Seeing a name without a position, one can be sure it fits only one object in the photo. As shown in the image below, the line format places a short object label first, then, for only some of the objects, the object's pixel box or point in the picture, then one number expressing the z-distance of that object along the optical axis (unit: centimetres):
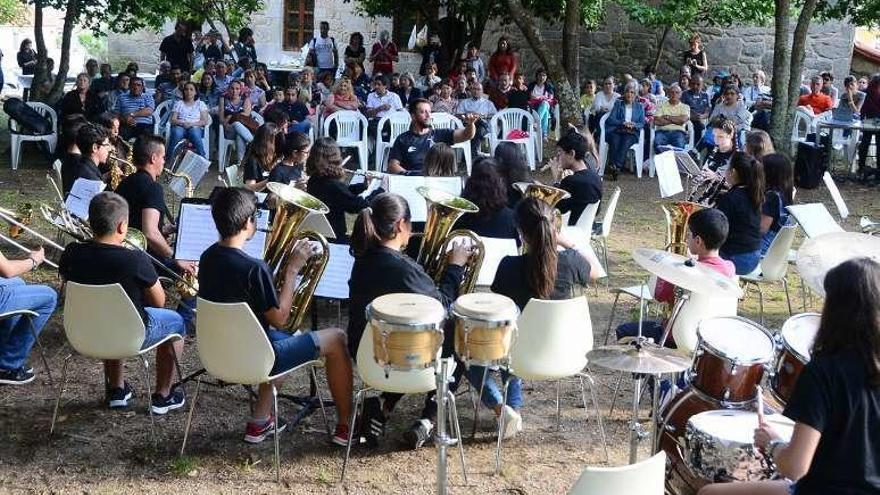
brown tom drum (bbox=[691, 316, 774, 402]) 381
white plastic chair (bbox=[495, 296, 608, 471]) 442
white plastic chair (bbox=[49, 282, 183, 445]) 452
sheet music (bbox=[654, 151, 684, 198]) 784
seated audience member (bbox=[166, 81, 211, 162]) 1178
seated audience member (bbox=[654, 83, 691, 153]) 1249
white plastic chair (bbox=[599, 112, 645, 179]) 1251
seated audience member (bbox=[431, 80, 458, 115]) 1241
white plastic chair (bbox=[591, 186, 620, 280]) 737
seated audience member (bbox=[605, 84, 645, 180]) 1247
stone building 1781
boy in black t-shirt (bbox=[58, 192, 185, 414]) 474
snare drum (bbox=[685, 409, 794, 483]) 343
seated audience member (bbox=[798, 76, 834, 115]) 1424
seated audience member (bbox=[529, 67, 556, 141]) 1373
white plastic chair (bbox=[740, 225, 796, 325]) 639
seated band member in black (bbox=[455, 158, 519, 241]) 606
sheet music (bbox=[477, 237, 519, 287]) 554
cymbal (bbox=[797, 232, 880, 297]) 409
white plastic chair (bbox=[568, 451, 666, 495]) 268
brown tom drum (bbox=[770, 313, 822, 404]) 364
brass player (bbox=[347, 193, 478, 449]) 451
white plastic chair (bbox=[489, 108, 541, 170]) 1251
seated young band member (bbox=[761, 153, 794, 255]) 653
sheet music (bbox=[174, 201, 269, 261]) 557
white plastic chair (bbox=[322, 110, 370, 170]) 1177
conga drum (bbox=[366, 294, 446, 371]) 387
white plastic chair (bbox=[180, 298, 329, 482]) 428
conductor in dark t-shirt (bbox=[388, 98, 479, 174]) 841
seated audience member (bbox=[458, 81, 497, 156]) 1237
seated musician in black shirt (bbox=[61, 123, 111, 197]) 697
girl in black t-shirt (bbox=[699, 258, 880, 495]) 283
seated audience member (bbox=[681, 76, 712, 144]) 1295
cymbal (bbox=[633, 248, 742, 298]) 394
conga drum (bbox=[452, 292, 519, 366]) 400
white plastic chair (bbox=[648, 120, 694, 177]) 1263
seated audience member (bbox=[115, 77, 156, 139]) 1205
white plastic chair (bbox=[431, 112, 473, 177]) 1158
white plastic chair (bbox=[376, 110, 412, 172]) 1183
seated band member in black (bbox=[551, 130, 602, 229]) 699
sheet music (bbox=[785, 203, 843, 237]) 634
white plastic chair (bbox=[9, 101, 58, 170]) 1167
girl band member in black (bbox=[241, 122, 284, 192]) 725
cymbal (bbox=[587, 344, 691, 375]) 379
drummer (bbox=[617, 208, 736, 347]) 493
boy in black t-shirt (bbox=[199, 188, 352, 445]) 449
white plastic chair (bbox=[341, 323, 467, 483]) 432
